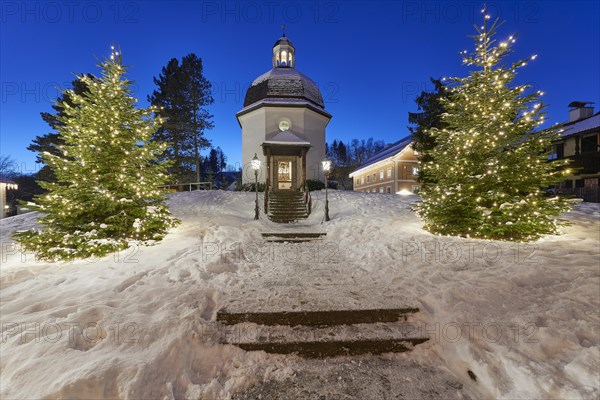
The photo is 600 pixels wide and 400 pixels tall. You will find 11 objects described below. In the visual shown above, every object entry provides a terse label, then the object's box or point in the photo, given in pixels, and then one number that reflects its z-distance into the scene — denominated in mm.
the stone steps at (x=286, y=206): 13031
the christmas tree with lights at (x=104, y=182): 6750
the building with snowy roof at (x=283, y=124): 19734
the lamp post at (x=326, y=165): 12933
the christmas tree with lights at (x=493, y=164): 7367
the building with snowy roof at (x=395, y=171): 28891
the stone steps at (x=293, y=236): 9109
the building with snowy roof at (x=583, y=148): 20328
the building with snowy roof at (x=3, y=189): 20705
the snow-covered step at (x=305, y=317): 4031
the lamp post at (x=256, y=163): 12523
